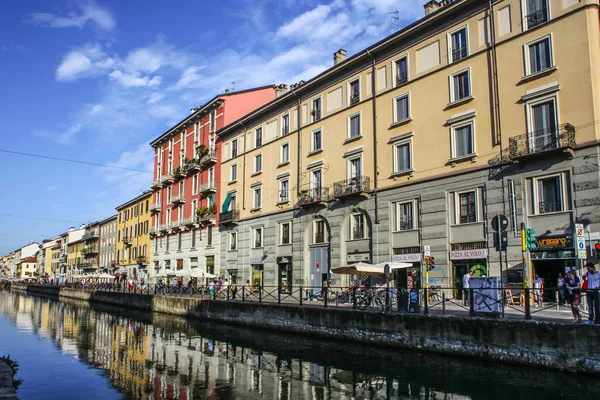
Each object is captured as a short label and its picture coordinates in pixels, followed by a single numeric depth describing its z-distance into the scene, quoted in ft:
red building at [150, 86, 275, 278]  152.76
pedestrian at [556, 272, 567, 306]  63.06
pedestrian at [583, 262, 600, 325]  43.06
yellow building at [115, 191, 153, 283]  208.03
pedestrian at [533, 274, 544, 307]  63.00
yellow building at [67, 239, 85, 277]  313.53
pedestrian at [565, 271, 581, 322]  45.83
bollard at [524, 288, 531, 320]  47.67
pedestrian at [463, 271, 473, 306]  60.51
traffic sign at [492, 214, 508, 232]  57.16
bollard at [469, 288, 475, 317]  52.27
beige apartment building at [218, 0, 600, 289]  68.39
